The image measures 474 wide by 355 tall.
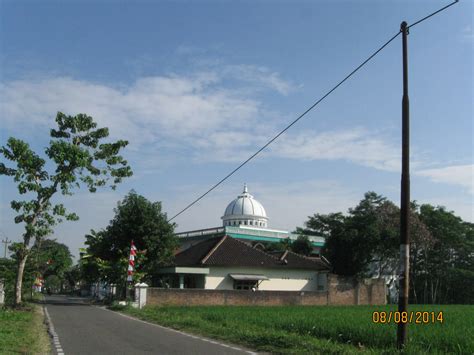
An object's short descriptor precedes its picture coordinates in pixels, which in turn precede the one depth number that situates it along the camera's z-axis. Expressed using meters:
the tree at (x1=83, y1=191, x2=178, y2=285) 33.34
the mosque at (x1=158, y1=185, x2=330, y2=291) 39.72
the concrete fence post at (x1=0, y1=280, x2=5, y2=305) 28.35
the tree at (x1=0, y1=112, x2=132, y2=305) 22.02
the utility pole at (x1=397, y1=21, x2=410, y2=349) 10.68
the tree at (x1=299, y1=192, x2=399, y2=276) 44.72
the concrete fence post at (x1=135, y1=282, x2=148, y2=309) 28.64
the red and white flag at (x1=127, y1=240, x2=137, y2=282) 29.42
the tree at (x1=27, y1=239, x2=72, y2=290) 32.17
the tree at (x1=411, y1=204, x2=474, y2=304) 52.19
